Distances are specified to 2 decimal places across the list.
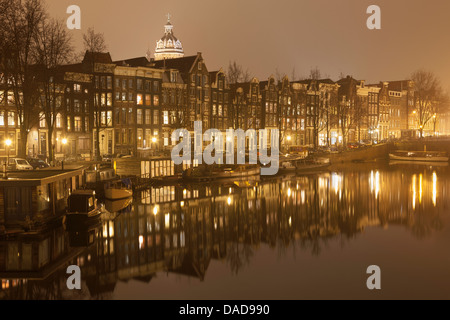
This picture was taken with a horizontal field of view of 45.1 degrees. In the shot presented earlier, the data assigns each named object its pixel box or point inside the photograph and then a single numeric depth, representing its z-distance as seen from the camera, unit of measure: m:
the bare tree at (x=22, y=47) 37.59
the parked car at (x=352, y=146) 88.79
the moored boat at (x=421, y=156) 82.06
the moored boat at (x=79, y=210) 31.80
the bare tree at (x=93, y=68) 54.16
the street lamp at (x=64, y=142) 57.38
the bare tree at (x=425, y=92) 108.00
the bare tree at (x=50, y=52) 44.16
